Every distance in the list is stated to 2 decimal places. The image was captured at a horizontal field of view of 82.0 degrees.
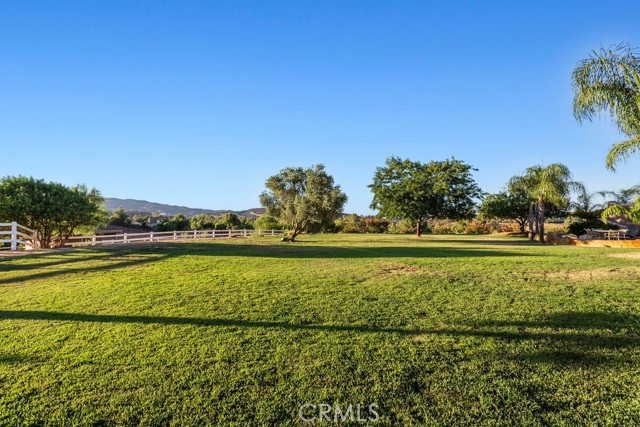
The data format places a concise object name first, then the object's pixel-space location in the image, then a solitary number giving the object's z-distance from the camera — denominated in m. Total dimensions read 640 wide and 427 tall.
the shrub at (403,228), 47.53
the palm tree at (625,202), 17.52
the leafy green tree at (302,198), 26.47
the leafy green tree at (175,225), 55.22
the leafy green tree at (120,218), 69.62
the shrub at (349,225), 47.62
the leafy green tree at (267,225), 45.07
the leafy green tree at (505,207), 38.22
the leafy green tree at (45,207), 16.44
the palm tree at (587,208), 30.77
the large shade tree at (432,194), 31.30
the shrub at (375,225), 48.99
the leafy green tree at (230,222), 52.09
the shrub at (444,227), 48.19
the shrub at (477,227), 46.46
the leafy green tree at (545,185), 24.67
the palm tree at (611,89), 10.76
